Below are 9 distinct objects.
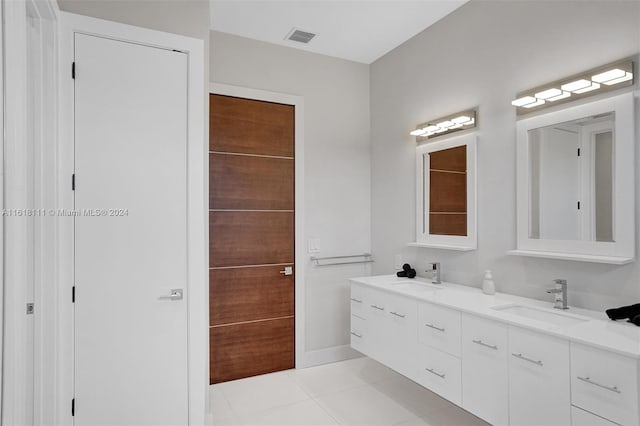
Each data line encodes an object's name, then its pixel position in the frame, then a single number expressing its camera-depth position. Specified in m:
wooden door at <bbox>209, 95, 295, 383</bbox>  3.04
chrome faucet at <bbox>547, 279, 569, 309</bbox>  1.94
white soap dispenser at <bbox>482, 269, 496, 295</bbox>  2.34
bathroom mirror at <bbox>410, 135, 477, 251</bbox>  2.61
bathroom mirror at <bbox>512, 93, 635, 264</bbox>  1.78
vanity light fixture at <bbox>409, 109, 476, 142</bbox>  2.62
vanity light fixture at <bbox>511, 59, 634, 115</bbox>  1.79
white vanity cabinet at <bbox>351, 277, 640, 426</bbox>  1.42
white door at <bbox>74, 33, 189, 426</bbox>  1.95
